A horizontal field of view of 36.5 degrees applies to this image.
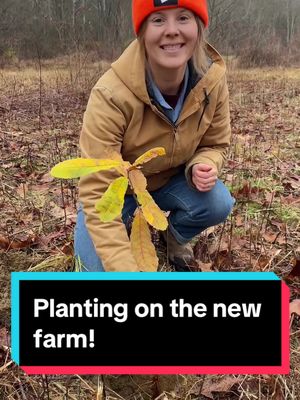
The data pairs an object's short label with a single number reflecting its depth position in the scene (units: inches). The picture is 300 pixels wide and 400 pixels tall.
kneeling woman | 64.5
